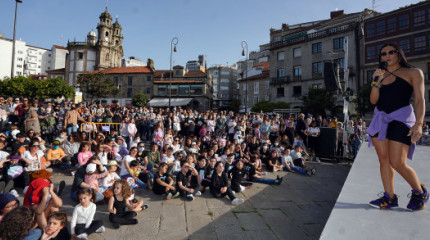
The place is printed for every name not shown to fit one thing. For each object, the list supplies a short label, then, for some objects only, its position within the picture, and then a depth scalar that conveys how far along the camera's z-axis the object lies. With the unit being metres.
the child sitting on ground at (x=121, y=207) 4.34
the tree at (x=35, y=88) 31.95
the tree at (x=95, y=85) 38.53
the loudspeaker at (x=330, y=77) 10.48
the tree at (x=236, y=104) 46.31
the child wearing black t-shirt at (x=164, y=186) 5.76
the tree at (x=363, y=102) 23.24
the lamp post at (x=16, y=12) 14.43
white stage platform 2.21
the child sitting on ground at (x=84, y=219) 3.82
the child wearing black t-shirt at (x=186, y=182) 5.81
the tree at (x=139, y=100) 41.62
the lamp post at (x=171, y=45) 22.70
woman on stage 2.61
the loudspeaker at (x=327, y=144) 10.12
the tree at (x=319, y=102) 26.03
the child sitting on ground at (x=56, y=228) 3.47
